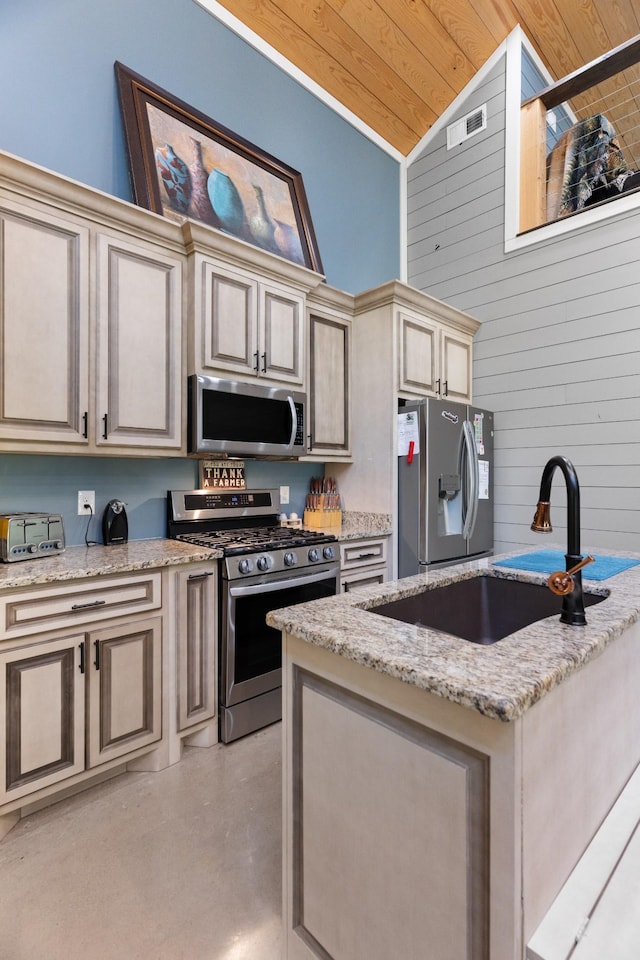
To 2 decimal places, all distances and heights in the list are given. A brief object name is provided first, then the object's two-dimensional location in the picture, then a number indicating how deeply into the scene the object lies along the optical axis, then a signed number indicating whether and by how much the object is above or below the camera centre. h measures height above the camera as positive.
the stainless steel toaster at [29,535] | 1.89 -0.22
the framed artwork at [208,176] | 2.49 +1.82
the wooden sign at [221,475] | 2.83 +0.05
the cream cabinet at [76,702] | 1.69 -0.85
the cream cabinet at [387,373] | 3.14 +0.76
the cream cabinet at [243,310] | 2.44 +0.97
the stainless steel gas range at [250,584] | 2.28 -0.52
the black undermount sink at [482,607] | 1.41 -0.39
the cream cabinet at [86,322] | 1.92 +0.72
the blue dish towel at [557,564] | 1.53 -0.29
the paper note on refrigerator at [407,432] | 3.05 +0.33
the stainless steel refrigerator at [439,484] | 3.02 -0.01
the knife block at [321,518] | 3.24 -0.24
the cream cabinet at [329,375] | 3.14 +0.74
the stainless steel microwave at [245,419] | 2.44 +0.36
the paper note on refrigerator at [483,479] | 3.38 +0.03
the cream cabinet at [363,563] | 2.88 -0.50
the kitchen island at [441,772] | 0.72 -0.52
